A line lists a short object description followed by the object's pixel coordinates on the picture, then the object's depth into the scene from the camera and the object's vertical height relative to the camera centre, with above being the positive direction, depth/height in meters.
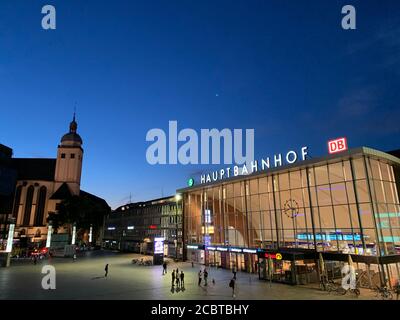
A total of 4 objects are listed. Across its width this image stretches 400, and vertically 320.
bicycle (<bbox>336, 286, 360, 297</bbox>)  26.21 -5.29
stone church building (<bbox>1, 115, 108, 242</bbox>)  102.88 +19.64
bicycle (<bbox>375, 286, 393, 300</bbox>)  25.01 -5.19
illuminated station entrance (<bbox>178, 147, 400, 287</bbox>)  29.81 +1.88
